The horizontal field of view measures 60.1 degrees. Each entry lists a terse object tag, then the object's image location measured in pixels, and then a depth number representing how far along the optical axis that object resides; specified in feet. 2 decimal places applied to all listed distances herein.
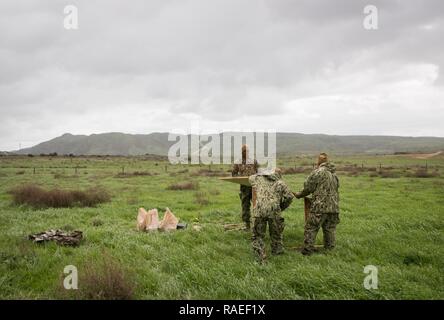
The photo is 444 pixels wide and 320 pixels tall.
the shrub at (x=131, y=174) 116.76
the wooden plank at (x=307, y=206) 31.49
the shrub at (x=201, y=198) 58.97
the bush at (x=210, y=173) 121.19
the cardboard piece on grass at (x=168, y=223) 36.65
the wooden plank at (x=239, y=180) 32.11
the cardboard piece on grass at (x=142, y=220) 36.47
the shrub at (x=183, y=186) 80.43
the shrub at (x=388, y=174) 115.44
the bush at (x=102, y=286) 19.53
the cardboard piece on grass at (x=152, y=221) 36.29
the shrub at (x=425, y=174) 112.92
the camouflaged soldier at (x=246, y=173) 36.78
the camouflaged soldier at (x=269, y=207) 27.30
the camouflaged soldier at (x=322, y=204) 28.94
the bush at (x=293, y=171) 135.13
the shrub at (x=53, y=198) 53.83
